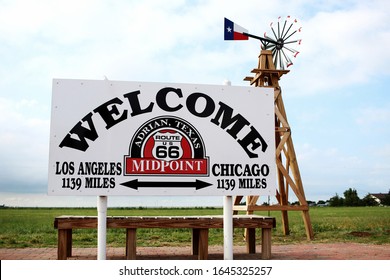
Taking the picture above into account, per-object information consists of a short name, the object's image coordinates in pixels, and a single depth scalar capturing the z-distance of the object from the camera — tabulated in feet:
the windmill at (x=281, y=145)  43.47
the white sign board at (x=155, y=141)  21.65
